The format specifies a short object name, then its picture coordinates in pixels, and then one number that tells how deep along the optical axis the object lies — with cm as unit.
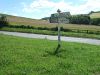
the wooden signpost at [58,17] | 736
